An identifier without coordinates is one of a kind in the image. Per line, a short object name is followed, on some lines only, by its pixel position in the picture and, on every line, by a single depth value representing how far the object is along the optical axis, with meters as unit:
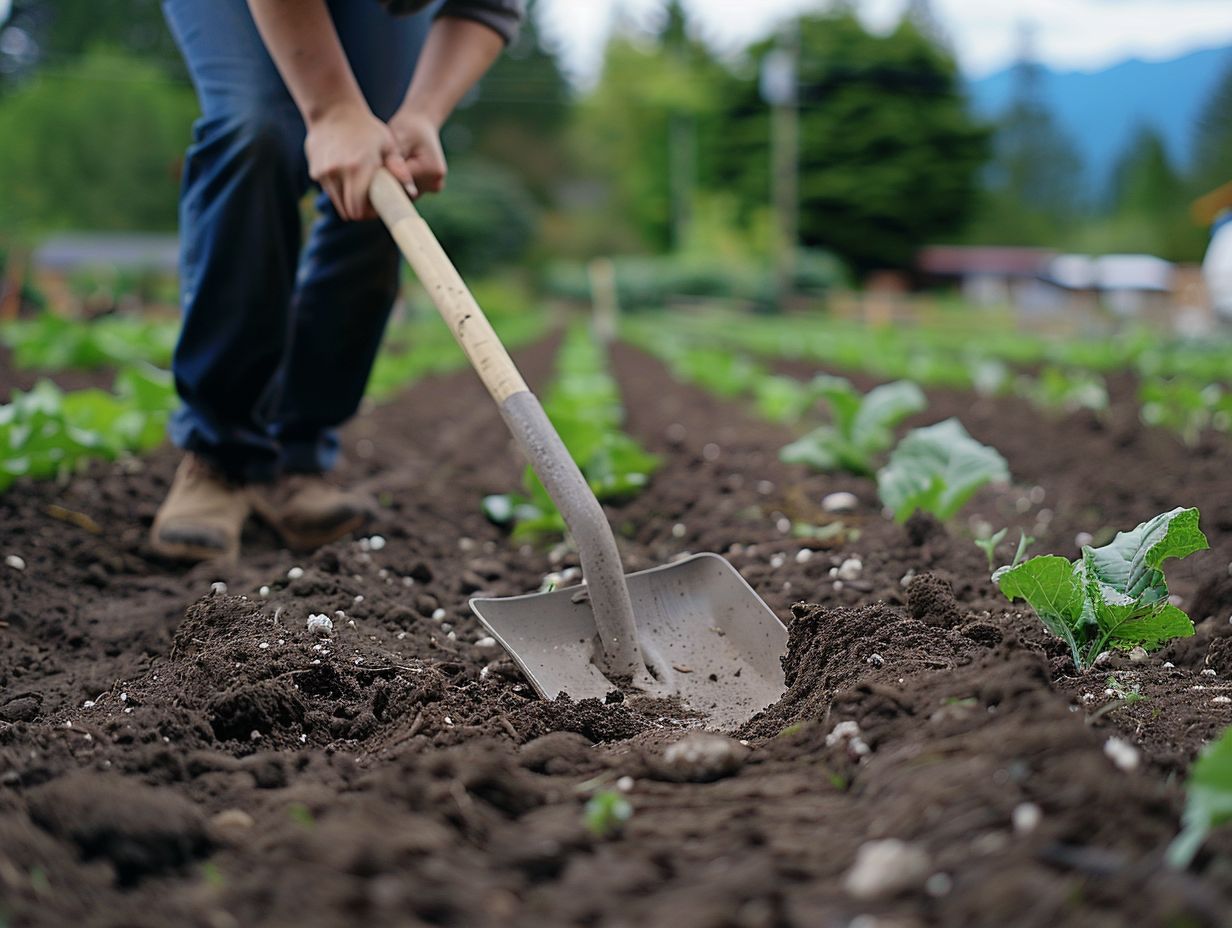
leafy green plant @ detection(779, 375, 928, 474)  3.58
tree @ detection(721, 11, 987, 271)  46.75
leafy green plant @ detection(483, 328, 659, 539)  2.96
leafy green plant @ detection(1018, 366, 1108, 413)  5.39
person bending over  2.34
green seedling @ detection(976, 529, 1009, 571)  2.29
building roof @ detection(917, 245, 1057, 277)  48.67
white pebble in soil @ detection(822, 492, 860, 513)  3.12
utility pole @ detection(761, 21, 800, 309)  28.08
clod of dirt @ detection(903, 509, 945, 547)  2.58
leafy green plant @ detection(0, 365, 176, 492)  3.05
